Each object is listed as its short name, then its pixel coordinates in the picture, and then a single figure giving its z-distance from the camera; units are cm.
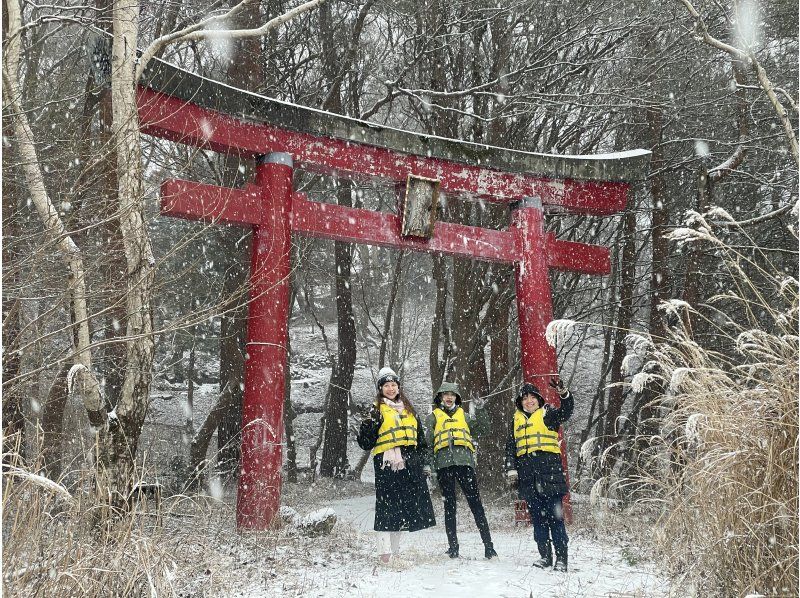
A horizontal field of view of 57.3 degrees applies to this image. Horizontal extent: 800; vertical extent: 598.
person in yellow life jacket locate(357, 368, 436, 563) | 545
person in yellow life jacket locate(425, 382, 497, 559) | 553
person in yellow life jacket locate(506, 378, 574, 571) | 514
